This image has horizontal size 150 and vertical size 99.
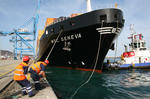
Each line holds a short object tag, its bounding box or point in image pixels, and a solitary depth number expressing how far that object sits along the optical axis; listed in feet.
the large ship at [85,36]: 30.81
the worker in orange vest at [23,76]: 12.91
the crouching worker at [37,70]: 15.06
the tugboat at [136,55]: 60.08
